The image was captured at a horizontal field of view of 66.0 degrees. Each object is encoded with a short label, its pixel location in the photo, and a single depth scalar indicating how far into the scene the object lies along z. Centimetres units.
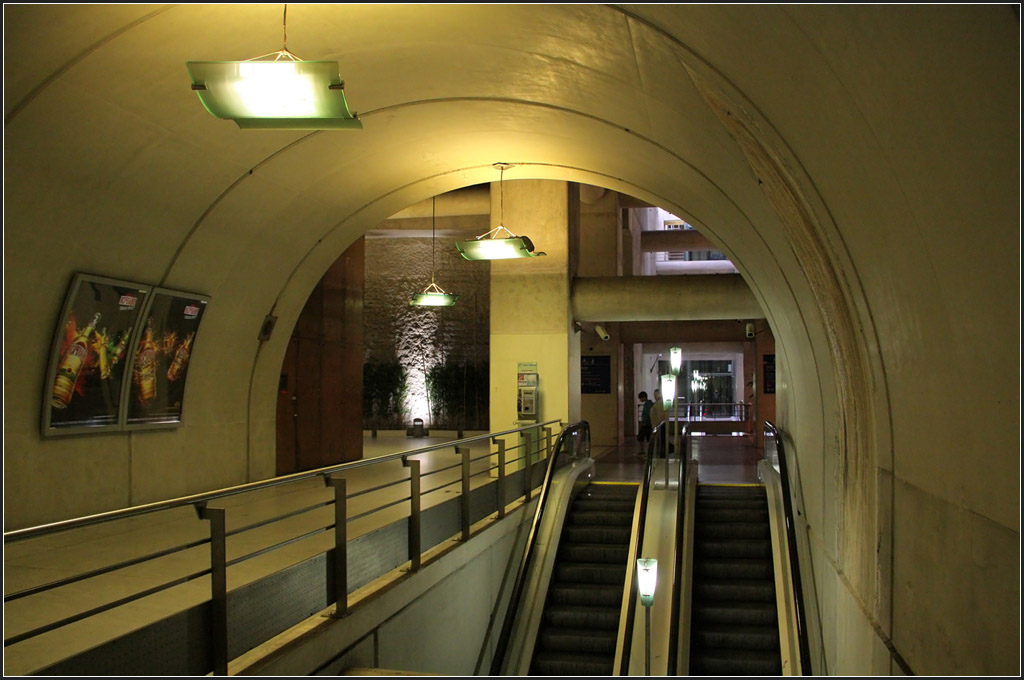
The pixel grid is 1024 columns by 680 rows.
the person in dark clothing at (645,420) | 1598
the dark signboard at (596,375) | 1805
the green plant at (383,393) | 1859
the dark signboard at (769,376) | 1767
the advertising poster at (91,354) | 642
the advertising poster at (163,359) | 744
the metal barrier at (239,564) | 332
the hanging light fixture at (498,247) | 935
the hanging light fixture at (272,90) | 425
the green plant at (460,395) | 1841
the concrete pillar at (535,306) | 1237
